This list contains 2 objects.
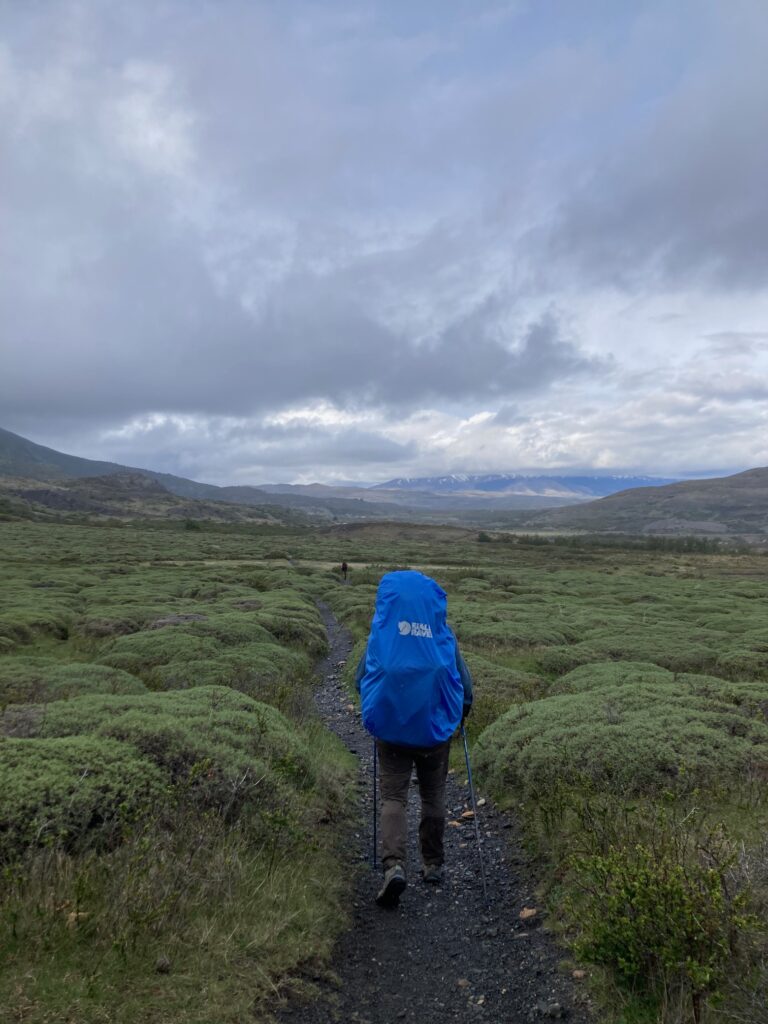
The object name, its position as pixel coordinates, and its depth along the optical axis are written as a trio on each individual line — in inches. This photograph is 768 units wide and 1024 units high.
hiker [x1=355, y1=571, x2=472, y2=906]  239.6
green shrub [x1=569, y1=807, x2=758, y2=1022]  154.2
